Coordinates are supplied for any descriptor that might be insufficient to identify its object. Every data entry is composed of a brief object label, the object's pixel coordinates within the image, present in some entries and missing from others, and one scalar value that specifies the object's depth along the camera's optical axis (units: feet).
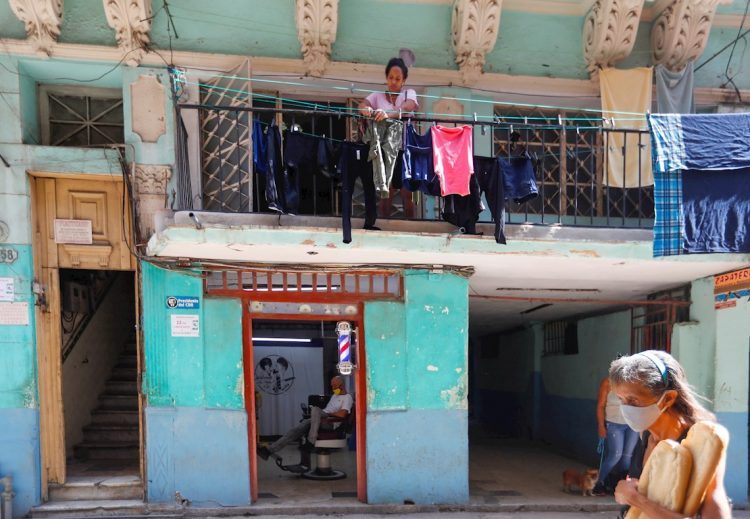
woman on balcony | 23.02
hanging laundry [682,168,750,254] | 20.57
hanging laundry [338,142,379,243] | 20.61
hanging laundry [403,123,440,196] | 20.74
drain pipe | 21.59
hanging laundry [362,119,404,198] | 20.27
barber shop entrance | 24.23
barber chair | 27.86
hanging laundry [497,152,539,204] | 21.40
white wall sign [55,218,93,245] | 23.80
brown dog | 25.93
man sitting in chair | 28.07
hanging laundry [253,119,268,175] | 20.31
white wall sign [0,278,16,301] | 22.67
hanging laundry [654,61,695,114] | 26.21
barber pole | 24.85
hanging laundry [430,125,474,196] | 20.59
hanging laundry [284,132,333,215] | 20.53
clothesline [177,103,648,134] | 19.97
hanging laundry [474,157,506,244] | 20.92
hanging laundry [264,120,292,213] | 20.18
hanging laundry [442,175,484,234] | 21.21
